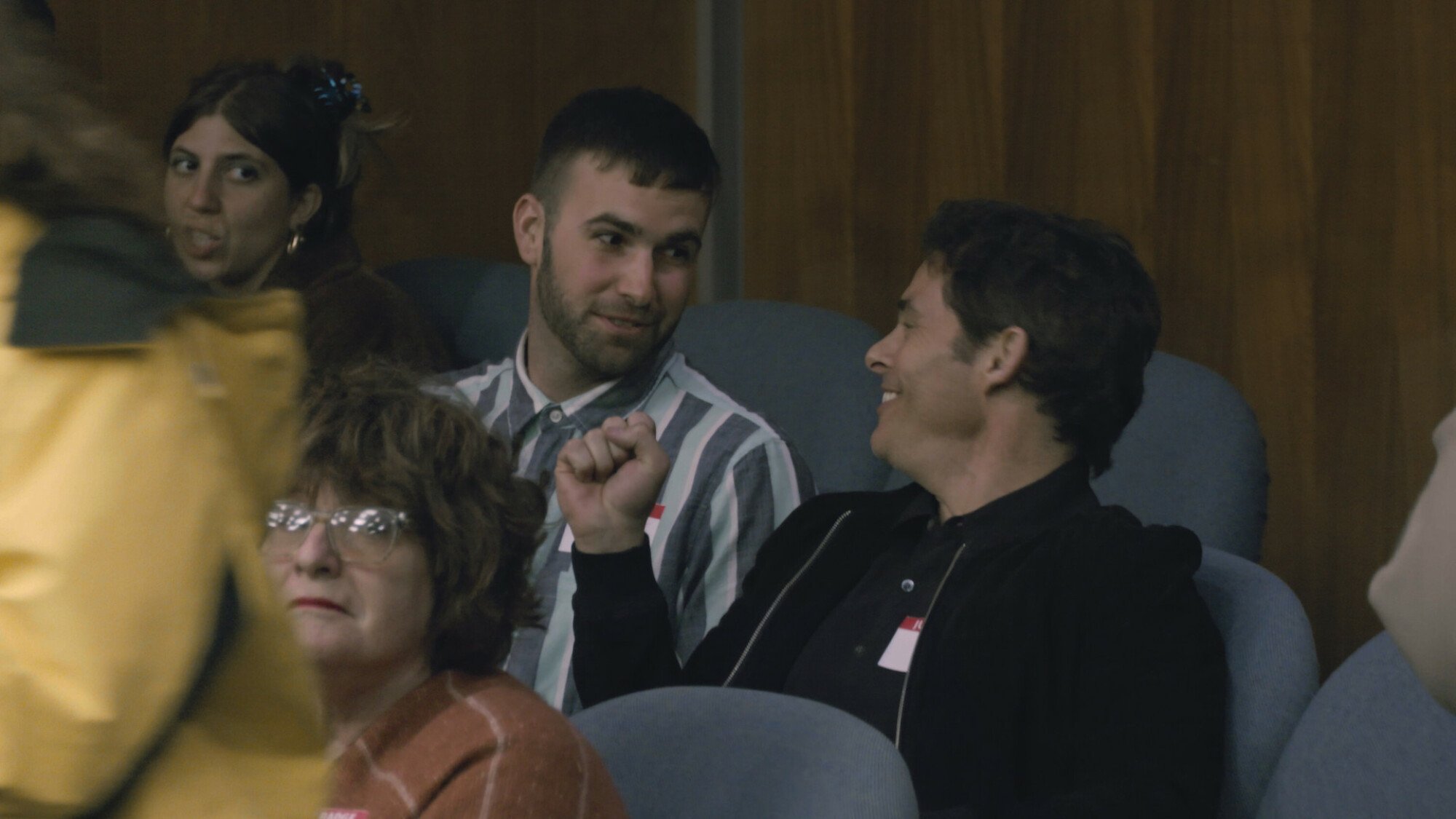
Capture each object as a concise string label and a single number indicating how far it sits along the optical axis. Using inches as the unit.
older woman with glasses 219.4
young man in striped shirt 240.5
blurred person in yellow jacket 140.0
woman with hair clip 255.9
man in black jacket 229.2
